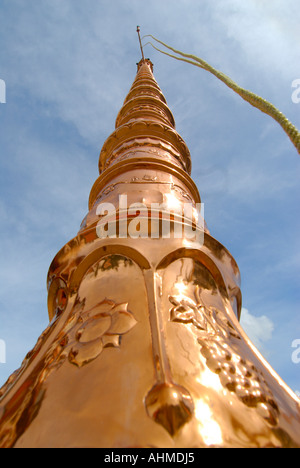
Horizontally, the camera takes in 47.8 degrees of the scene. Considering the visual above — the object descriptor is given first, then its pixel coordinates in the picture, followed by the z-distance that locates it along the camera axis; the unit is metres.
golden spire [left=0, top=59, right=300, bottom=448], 0.41
